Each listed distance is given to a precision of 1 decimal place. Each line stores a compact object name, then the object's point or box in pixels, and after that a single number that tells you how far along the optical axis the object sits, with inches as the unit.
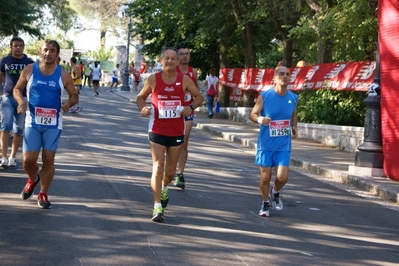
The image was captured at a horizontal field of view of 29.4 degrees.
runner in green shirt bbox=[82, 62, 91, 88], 2009.0
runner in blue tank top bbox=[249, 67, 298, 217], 362.6
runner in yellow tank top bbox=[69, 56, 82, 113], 1005.4
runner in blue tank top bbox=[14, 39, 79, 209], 344.8
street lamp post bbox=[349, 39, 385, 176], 533.0
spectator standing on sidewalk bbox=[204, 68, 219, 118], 1111.6
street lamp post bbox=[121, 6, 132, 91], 1949.9
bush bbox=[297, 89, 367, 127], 761.6
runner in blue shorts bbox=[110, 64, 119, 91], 1969.7
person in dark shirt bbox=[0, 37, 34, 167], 463.2
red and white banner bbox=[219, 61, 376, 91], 698.8
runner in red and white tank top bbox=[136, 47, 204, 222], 338.0
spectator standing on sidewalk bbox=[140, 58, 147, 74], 2021.4
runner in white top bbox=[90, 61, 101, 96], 1577.5
